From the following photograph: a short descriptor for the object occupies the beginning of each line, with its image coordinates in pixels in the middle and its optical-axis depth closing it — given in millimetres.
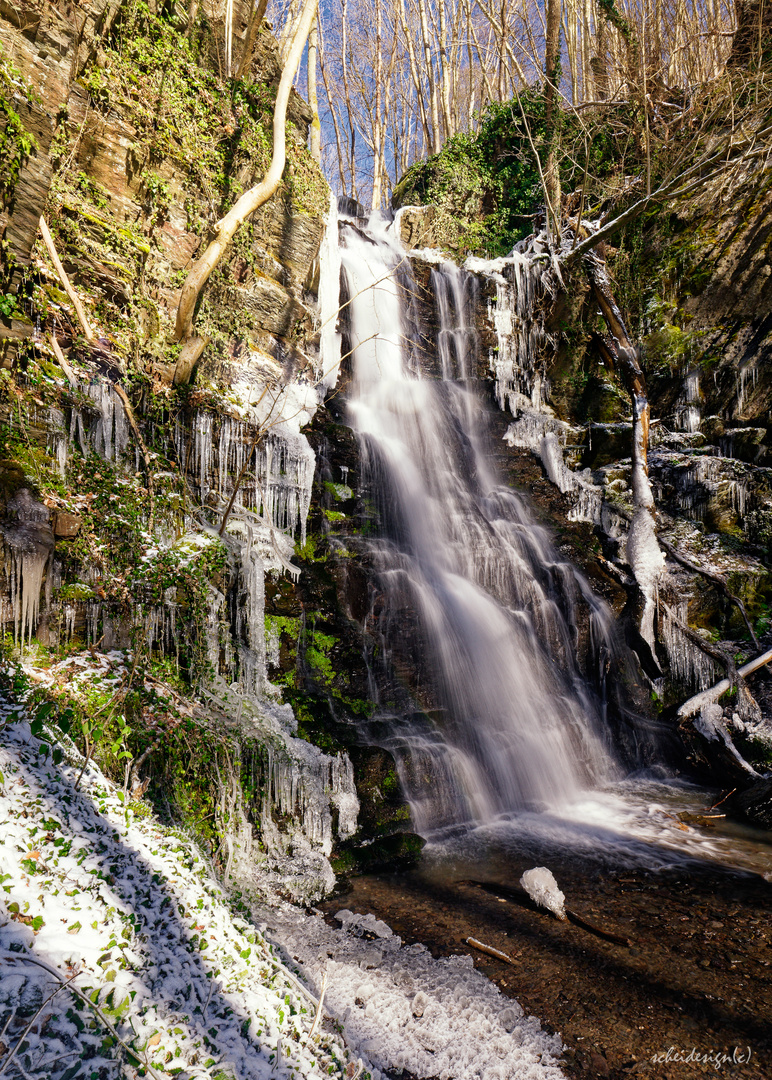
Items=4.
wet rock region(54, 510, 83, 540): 4465
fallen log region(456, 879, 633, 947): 3614
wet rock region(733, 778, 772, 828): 5410
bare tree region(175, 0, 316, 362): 6680
